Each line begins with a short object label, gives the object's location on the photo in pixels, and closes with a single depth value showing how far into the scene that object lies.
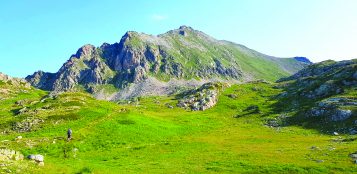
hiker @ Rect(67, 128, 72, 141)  60.16
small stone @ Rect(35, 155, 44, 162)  39.41
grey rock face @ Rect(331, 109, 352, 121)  82.75
